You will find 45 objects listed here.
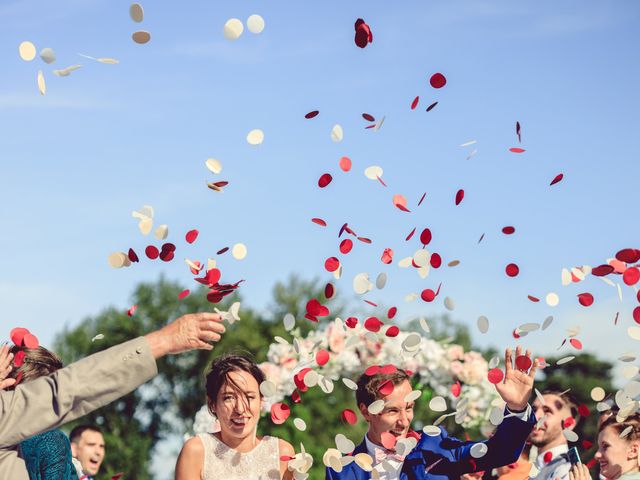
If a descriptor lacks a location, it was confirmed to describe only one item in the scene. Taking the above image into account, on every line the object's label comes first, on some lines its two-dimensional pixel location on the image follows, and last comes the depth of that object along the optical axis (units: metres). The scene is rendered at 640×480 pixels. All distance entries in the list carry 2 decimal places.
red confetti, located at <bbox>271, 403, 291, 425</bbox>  5.34
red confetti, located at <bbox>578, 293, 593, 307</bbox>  5.53
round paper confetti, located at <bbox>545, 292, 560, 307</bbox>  5.47
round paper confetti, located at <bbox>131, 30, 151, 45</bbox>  4.65
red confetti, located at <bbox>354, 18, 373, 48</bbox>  5.03
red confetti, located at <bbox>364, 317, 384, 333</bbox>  5.38
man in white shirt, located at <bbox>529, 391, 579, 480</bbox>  6.87
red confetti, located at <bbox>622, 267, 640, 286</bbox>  5.30
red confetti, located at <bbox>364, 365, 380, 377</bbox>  5.49
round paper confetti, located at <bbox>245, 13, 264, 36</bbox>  4.94
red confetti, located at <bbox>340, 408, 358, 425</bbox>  5.49
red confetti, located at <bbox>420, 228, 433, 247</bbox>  5.46
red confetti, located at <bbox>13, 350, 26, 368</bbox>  4.71
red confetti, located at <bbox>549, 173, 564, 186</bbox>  5.45
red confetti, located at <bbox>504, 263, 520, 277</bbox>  5.63
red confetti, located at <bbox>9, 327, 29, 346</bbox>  4.78
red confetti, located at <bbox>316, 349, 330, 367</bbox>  5.48
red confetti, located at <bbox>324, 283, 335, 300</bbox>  5.45
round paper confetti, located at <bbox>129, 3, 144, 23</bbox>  4.67
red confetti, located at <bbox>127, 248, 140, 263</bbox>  5.01
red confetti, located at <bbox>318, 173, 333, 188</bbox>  5.48
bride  5.59
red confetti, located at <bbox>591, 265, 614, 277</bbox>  5.35
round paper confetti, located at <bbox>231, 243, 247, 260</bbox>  5.27
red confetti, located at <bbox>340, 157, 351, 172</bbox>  5.46
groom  4.93
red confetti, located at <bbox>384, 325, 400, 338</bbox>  5.49
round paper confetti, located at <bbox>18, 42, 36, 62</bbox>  4.71
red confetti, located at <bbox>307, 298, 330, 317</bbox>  5.30
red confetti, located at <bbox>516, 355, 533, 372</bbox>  4.86
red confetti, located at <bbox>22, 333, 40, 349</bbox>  4.79
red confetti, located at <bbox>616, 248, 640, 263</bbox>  5.33
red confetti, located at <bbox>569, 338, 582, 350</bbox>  5.40
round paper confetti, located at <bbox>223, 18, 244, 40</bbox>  4.93
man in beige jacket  3.58
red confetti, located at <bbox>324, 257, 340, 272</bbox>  5.46
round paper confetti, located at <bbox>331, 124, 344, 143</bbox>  5.29
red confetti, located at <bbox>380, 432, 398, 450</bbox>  5.34
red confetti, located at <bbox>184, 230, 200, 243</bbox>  5.46
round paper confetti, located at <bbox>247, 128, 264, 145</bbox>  5.19
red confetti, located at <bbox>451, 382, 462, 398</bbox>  5.56
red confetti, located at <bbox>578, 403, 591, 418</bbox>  5.97
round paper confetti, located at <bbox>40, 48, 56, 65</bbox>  4.76
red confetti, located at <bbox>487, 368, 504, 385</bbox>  4.88
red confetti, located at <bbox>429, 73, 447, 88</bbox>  5.36
